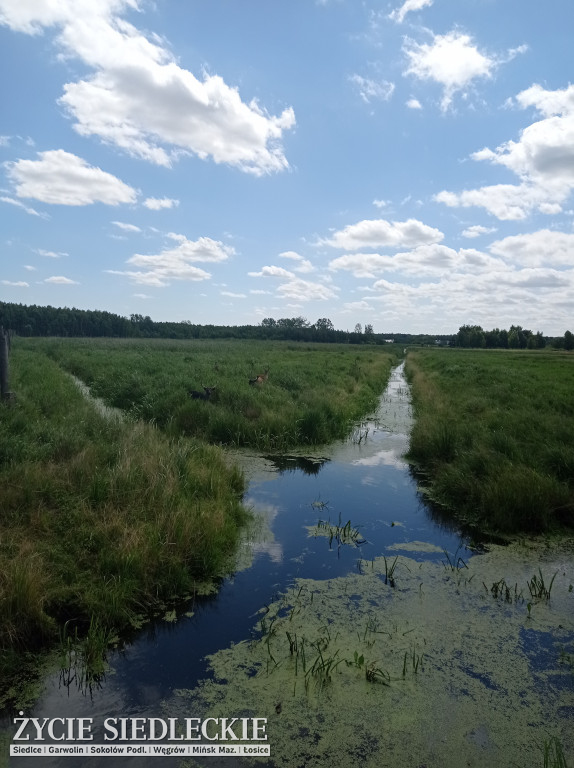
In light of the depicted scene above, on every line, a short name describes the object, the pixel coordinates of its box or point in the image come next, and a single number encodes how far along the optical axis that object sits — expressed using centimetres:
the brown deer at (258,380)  1750
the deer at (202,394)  1454
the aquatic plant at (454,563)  629
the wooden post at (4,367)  1032
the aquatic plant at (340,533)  706
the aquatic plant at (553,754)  317
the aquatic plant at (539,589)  552
